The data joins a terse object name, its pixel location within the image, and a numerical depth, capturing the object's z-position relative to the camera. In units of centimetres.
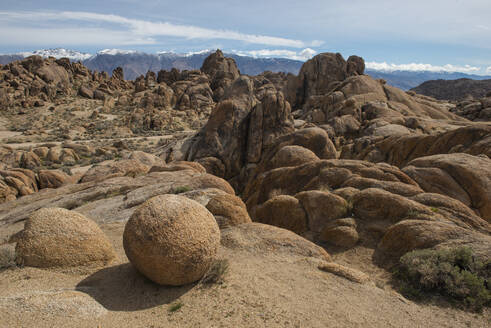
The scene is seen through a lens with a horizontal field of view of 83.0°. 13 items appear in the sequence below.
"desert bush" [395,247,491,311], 676
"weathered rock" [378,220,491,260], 799
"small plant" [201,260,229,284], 671
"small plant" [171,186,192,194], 1244
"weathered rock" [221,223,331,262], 873
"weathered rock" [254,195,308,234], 1166
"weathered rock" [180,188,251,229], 1012
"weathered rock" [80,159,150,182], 2024
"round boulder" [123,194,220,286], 612
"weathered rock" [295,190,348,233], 1126
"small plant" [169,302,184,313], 579
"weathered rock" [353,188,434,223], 998
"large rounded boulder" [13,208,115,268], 668
